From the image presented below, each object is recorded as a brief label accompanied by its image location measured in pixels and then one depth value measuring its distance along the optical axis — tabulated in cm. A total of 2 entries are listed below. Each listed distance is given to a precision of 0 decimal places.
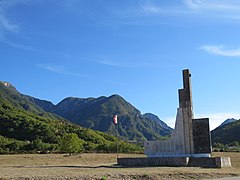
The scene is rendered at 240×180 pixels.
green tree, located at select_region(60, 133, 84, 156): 4369
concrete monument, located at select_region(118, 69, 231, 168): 2313
